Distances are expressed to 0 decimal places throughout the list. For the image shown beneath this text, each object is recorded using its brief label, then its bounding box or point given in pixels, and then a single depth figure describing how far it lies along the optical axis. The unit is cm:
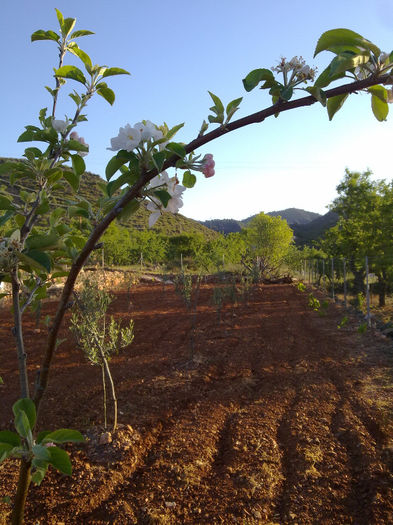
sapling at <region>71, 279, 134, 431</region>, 348
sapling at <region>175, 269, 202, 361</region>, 673
